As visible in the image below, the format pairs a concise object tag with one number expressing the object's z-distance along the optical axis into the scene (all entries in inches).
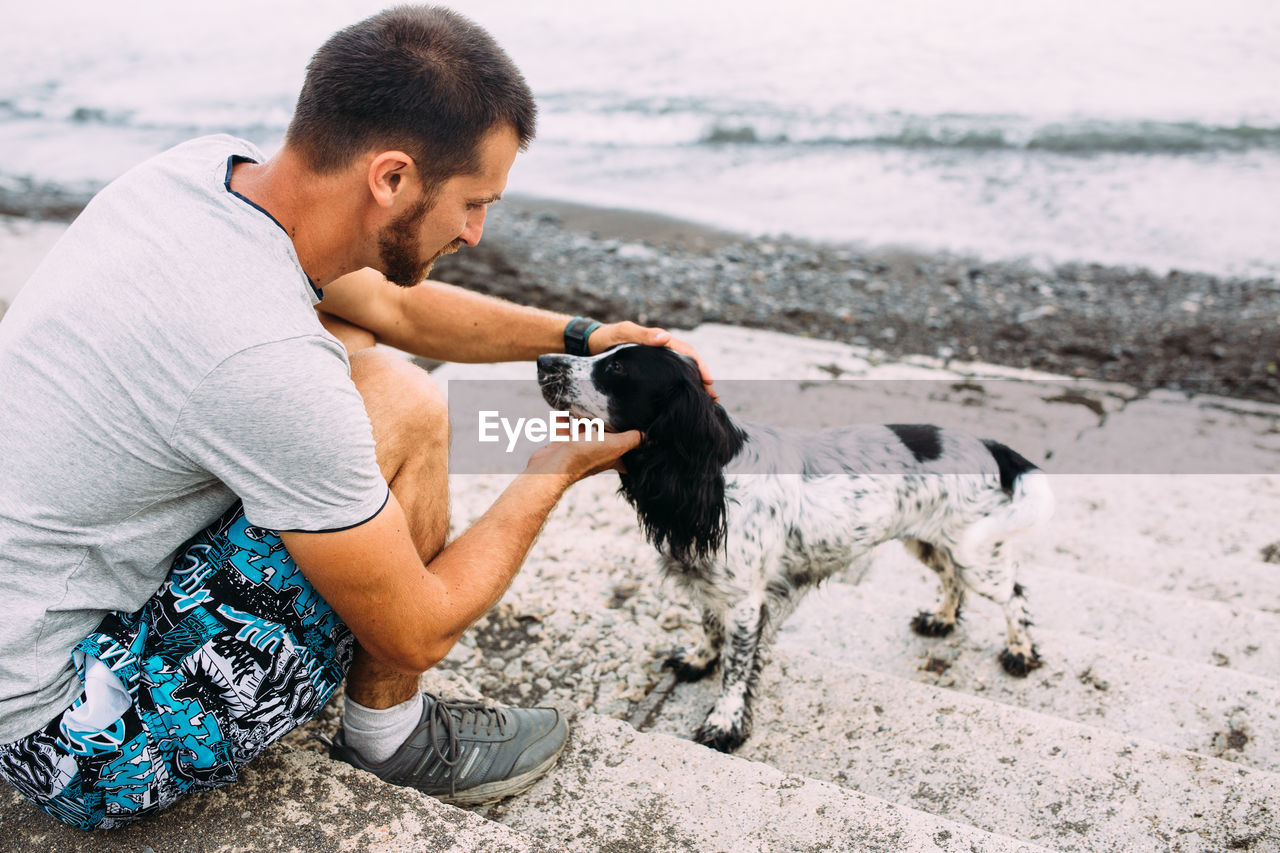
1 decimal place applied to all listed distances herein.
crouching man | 54.5
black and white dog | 92.0
